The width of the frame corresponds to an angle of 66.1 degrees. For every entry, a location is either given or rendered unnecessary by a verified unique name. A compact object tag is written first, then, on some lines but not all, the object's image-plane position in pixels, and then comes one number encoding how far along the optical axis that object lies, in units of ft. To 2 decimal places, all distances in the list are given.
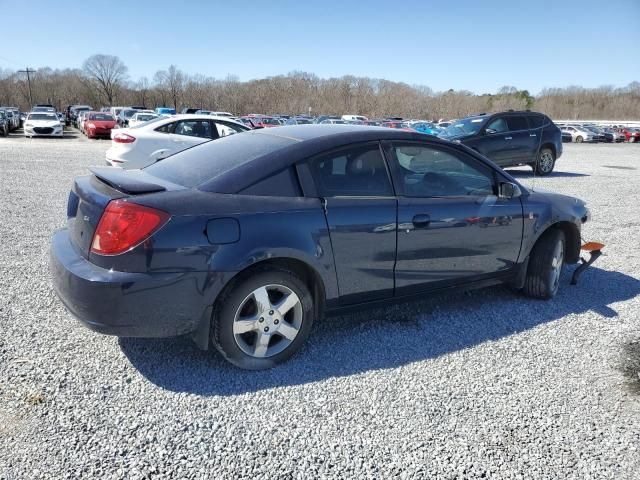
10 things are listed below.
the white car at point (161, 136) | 34.88
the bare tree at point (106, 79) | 291.99
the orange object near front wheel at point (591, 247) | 16.31
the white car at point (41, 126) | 86.02
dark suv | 42.91
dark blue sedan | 8.98
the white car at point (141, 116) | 85.97
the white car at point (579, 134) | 131.85
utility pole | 262.06
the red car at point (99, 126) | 90.12
